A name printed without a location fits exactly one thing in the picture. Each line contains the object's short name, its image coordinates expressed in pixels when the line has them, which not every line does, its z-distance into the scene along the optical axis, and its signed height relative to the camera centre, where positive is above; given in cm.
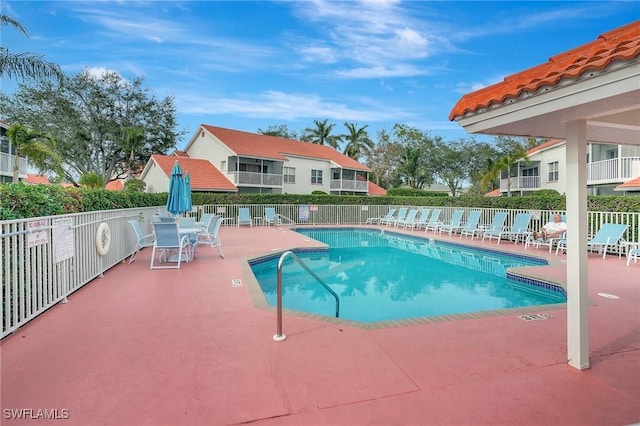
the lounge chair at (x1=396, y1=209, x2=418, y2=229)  1870 -50
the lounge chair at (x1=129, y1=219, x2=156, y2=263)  830 -68
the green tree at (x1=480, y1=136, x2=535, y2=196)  2391 +608
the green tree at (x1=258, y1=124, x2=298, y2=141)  4692 +1075
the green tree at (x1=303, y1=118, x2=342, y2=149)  4575 +999
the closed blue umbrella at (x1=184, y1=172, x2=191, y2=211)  1022 +43
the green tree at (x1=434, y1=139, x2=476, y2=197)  4184 +592
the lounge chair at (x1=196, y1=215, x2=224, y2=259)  995 -58
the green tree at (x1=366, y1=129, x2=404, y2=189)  4488 +646
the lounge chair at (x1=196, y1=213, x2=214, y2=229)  1134 -41
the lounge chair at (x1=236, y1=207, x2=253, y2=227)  2045 -35
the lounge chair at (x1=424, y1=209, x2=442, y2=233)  1675 -62
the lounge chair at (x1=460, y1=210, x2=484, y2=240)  1414 -63
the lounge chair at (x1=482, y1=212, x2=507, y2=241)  1321 -64
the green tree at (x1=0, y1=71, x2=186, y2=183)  2803 +791
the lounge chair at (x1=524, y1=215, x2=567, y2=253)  1045 -102
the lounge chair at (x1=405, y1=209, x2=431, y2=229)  1792 -57
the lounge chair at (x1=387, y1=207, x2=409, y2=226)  1984 -43
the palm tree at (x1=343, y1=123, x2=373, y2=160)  4519 +909
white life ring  659 -56
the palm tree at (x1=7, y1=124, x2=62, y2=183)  1825 +366
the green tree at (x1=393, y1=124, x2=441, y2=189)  4212 +729
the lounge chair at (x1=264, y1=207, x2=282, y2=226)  2128 -38
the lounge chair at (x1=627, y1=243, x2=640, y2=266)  826 -110
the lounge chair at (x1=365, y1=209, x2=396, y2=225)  2338 -71
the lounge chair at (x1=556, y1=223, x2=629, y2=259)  902 -74
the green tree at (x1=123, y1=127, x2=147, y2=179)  2969 +609
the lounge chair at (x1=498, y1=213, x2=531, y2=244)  1217 -65
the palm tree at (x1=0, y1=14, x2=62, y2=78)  916 +397
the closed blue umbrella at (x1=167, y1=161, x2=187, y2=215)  999 +47
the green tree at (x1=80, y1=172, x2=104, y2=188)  2058 +183
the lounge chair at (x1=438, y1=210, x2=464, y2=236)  1561 -58
